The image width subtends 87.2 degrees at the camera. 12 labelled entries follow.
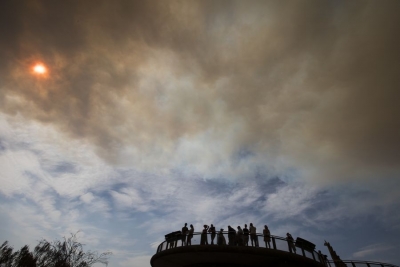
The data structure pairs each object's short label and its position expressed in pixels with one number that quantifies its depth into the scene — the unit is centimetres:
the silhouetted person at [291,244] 1454
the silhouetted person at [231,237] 1477
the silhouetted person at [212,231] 1521
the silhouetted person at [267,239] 1464
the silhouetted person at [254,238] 1462
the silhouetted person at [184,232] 1603
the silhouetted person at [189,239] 1565
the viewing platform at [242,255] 1432
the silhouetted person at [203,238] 1524
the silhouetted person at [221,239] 1491
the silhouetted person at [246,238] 1460
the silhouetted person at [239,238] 1468
